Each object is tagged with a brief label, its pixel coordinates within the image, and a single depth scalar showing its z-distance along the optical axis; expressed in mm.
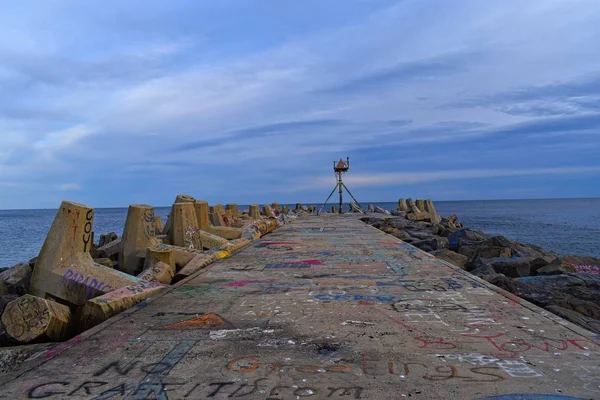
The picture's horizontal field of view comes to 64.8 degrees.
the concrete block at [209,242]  11070
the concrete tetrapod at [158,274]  6664
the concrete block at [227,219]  17609
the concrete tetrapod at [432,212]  29409
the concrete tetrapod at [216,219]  16531
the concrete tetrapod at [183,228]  10207
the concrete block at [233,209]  22031
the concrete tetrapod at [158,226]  13708
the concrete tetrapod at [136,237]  8758
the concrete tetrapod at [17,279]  8062
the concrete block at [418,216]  27795
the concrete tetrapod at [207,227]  13102
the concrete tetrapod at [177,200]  10914
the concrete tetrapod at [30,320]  4348
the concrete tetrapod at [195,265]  7426
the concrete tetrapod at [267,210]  28425
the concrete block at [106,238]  15412
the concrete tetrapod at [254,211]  24512
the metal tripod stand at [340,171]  36125
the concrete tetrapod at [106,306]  4906
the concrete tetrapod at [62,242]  6250
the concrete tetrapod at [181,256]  8258
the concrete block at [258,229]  13518
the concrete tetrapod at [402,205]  38759
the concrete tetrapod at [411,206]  31372
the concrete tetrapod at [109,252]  10633
